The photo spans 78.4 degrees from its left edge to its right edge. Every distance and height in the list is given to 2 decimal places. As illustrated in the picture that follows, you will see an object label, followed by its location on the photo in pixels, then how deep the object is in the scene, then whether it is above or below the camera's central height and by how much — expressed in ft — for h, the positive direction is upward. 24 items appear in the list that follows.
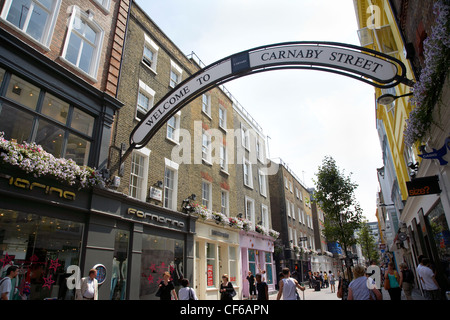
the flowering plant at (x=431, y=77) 15.90 +11.79
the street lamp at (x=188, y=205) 46.11 +10.47
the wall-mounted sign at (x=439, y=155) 20.40 +7.84
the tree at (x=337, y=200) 67.46 +15.42
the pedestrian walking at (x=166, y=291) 27.83 -1.81
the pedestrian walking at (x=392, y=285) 28.81 -1.74
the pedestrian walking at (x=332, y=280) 76.26 -3.03
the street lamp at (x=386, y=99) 22.51 +12.91
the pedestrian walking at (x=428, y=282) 26.16 -1.41
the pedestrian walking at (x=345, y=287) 37.83 -2.49
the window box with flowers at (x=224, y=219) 48.52 +9.60
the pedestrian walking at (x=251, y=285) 55.18 -2.82
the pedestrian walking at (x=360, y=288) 17.57 -1.21
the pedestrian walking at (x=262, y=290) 28.40 -1.94
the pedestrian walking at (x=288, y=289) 22.27 -1.49
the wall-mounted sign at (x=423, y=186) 25.11 +6.91
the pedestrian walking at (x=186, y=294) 24.49 -1.87
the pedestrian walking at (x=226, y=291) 29.81 -2.07
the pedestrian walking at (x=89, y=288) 25.21 -1.23
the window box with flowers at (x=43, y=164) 22.75 +9.42
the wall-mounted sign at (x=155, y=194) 39.54 +10.63
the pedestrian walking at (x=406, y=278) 30.76 -1.19
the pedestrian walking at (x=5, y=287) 19.16 -0.77
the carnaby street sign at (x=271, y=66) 22.93 +18.22
